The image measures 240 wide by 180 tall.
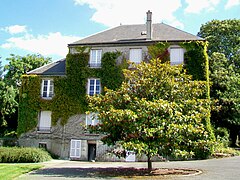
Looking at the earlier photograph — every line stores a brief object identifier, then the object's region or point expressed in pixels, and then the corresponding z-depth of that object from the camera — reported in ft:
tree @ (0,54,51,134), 120.26
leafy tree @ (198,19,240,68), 135.33
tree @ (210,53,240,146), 101.24
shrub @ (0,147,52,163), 75.41
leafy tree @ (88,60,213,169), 44.83
